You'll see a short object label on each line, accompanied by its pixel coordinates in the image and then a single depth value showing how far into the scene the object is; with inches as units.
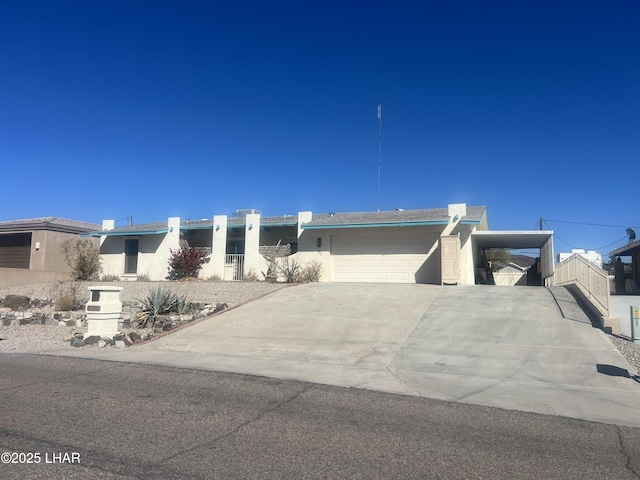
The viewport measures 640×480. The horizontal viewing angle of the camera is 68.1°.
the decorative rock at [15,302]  760.3
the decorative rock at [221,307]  632.9
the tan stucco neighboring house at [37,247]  1051.1
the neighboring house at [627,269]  1131.9
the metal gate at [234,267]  958.4
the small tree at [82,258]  1005.2
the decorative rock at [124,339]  481.7
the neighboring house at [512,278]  1375.9
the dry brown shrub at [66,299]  709.9
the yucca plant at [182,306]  615.8
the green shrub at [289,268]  856.4
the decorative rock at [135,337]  491.8
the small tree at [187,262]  919.7
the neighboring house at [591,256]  1642.5
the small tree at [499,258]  1722.7
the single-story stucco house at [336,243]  836.0
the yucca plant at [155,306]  581.6
